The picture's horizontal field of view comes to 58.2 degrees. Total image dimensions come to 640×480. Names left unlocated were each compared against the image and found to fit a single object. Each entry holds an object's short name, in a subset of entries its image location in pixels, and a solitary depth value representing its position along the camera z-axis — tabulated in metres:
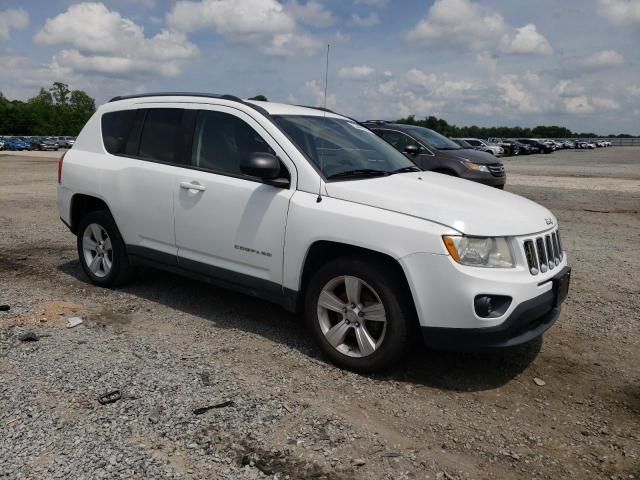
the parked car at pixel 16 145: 57.16
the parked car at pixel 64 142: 61.66
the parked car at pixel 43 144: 59.09
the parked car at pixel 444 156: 12.16
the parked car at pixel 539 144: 54.22
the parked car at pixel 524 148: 49.44
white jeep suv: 3.56
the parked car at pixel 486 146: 38.33
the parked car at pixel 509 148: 47.00
